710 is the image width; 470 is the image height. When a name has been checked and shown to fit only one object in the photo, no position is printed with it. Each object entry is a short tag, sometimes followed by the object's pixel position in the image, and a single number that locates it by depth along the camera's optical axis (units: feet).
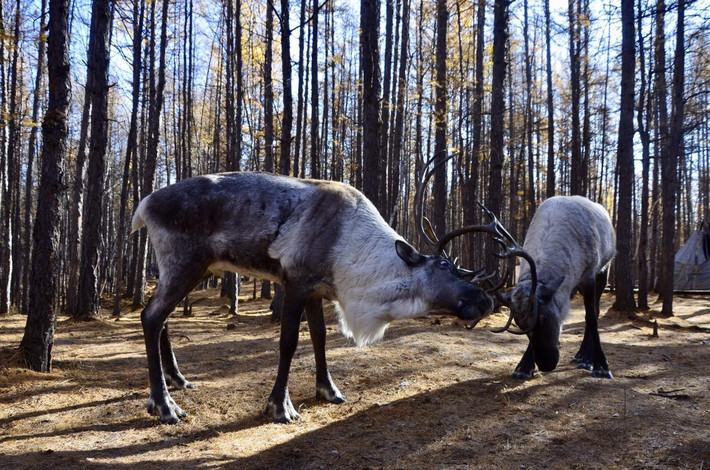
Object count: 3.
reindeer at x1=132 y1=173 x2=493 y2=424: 14.14
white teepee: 66.74
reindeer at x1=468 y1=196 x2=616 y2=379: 16.71
